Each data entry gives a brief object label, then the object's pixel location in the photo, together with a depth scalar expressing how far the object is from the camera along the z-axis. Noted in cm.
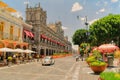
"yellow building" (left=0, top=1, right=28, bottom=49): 1669
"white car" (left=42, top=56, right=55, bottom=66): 1469
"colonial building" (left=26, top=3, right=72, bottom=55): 2750
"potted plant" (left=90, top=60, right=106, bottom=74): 867
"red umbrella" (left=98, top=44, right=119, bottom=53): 1129
